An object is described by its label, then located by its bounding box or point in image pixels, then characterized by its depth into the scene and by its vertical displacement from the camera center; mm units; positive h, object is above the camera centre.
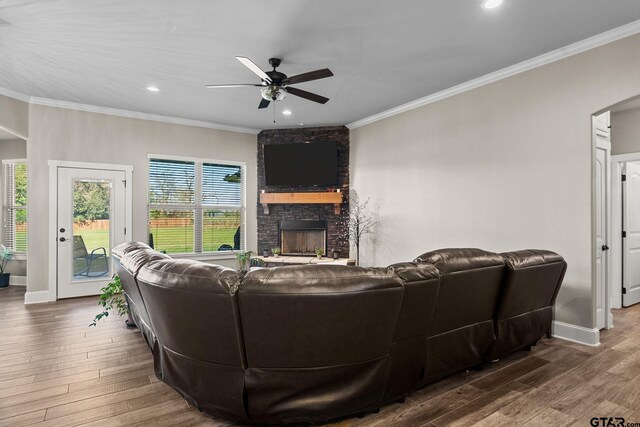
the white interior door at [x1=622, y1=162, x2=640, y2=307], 4625 -290
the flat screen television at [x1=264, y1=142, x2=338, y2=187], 6441 +988
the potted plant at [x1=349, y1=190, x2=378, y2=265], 6074 -112
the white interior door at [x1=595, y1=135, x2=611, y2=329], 3637 -138
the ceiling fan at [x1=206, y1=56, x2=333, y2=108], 3225 +1359
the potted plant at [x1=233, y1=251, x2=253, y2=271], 4683 -654
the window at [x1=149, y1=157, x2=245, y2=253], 5973 +172
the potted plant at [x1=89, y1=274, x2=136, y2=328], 3590 -959
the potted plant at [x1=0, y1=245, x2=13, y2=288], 6075 -885
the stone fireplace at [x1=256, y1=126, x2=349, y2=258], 6477 +36
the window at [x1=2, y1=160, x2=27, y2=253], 6426 +159
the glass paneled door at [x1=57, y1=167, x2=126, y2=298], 5148 -187
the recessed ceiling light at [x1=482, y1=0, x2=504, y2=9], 2688 +1731
